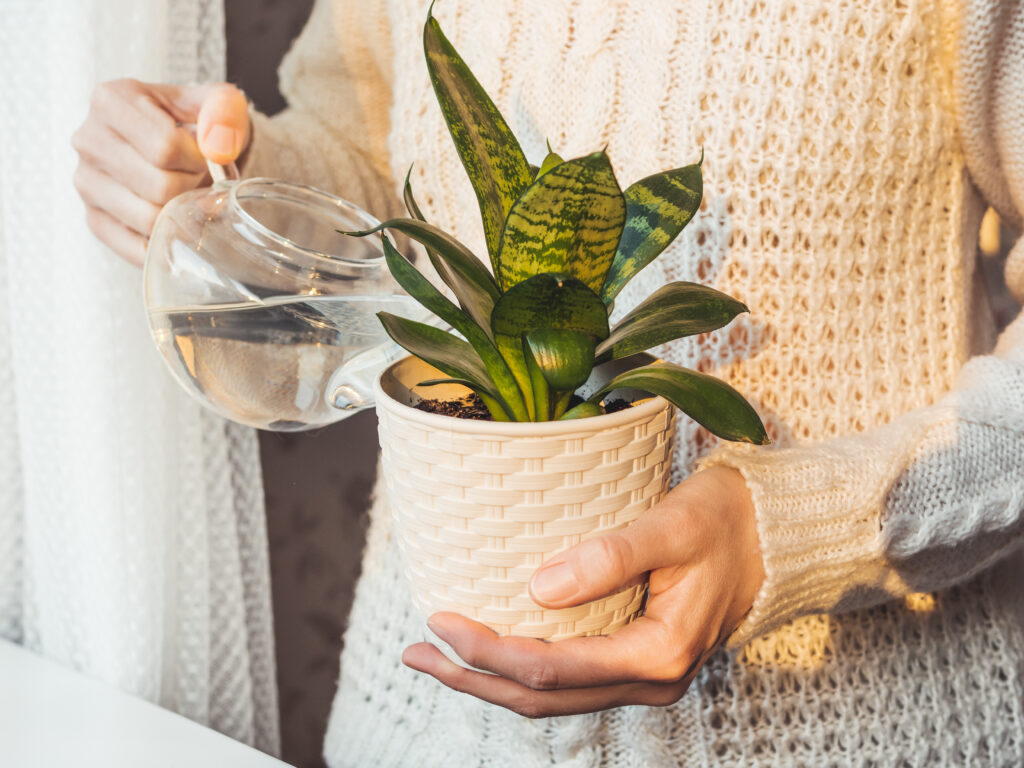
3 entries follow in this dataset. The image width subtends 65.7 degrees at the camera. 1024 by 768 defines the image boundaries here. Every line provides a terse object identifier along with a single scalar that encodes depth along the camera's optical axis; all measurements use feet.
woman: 1.53
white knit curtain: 2.00
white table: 1.56
